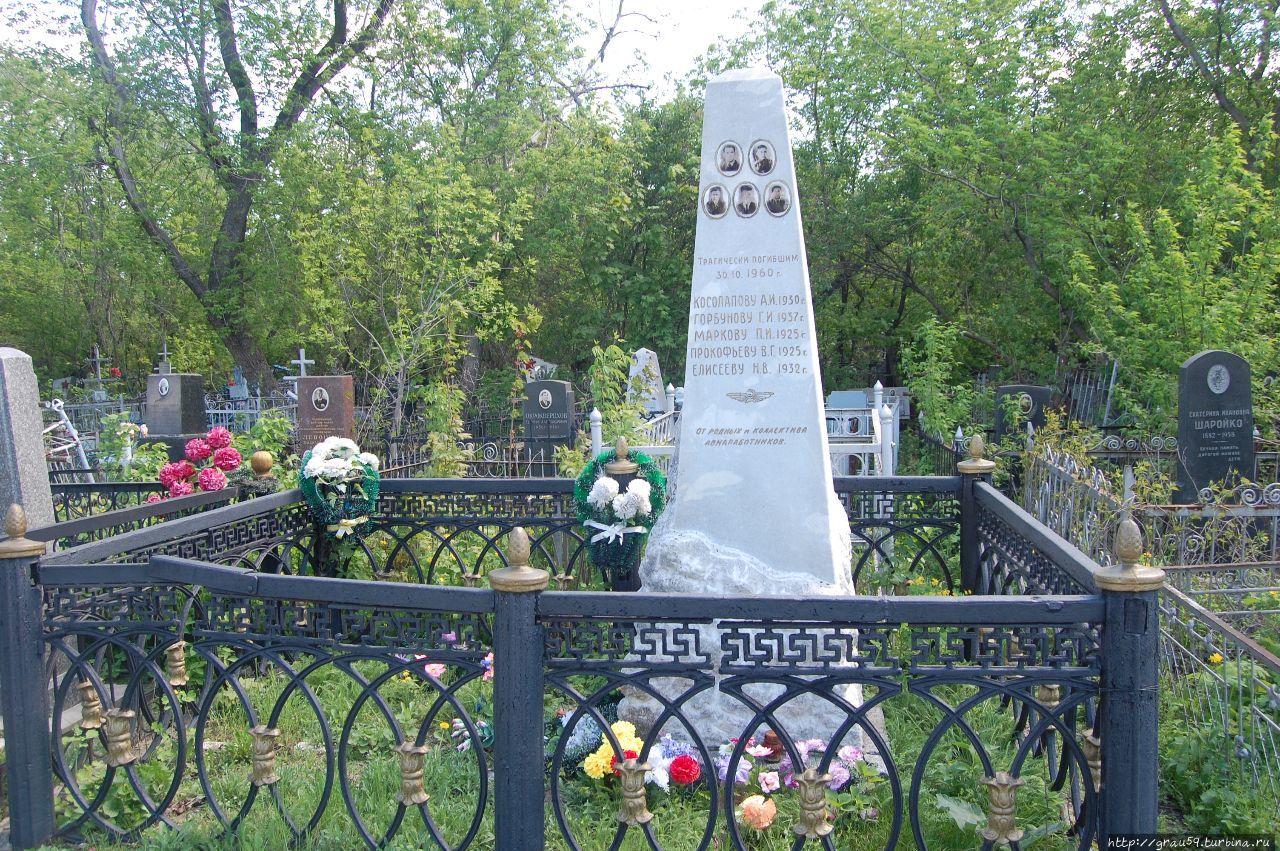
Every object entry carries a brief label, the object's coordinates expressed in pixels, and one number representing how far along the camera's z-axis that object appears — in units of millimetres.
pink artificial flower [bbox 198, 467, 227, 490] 5246
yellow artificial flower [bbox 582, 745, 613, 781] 3330
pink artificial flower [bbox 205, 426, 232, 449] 6105
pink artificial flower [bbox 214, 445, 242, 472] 5863
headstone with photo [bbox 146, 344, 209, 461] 13242
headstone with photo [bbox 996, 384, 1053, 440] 11742
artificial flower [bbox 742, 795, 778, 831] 3075
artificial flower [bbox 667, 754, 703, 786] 3408
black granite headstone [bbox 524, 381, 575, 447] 11695
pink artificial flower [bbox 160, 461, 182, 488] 5665
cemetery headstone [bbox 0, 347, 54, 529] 5582
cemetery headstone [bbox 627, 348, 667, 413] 9783
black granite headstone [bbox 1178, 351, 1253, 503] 8570
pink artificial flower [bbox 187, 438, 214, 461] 6094
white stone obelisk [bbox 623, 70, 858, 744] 4121
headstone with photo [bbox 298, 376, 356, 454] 10781
